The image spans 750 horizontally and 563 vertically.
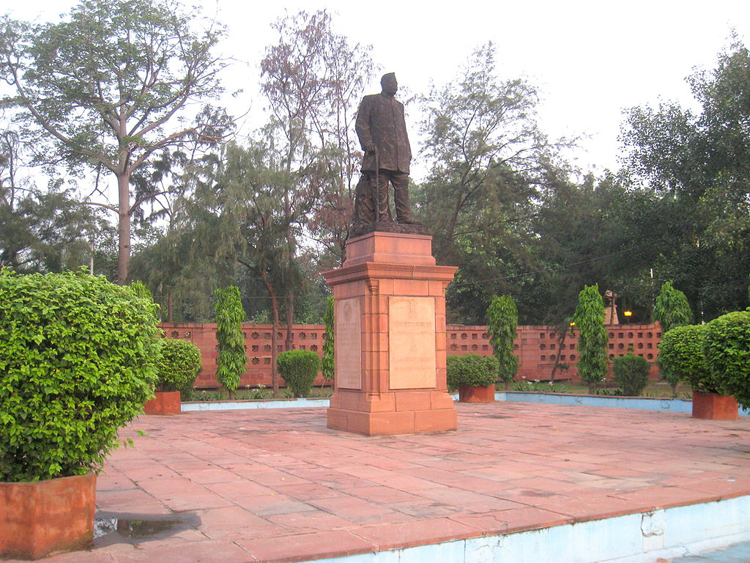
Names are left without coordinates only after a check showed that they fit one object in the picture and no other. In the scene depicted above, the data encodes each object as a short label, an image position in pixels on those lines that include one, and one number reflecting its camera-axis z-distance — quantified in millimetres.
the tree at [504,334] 19328
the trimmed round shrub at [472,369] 15758
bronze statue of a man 10398
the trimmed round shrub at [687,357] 11195
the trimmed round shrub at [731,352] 7484
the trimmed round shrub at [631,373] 16500
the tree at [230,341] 16844
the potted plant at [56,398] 3871
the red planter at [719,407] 11781
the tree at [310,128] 23375
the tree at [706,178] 18484
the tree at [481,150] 24422
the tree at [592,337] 17719
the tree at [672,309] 17109
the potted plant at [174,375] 12984
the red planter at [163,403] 13320
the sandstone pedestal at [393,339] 9617
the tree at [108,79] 24625
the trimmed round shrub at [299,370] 17203
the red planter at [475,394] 16297
